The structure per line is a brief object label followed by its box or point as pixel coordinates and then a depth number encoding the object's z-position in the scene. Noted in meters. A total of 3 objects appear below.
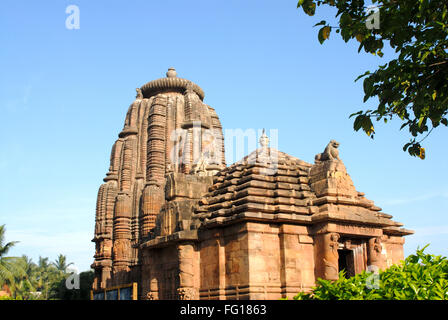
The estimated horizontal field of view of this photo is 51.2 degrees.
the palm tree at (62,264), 67.44
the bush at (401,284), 6.79
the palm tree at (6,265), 32.22
